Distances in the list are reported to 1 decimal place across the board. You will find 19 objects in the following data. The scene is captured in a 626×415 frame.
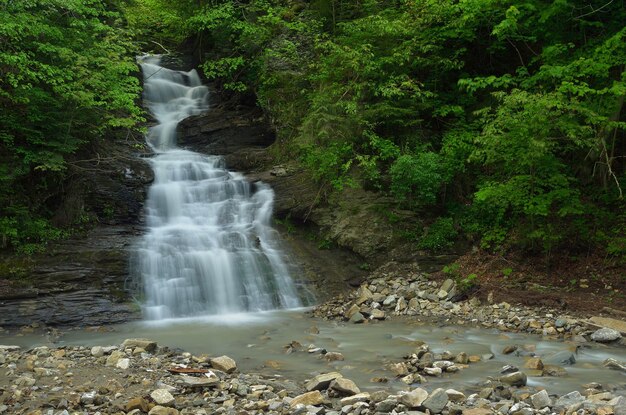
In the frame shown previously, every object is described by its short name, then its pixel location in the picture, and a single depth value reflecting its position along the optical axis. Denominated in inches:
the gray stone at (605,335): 315.6
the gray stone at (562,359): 272.9
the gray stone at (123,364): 254.1
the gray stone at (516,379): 231.9
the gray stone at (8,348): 292.2
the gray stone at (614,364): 262.6
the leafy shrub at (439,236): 479.8
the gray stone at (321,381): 226.5
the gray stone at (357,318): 392.2
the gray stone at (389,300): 422.6
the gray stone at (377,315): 396.5
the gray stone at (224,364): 255.9
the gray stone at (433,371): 251.1
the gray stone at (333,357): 287.1
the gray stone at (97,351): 282.2
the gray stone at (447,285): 429.4
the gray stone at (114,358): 262.0
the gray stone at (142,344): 291.0
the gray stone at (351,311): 404.1
